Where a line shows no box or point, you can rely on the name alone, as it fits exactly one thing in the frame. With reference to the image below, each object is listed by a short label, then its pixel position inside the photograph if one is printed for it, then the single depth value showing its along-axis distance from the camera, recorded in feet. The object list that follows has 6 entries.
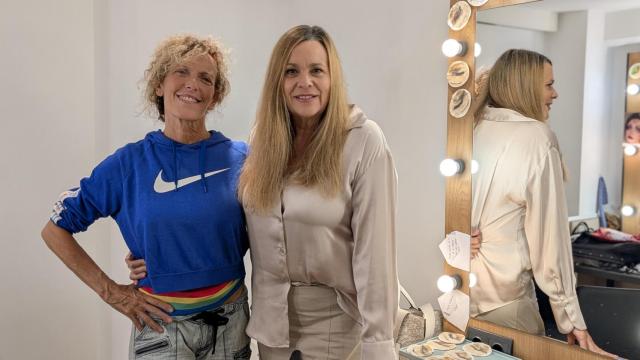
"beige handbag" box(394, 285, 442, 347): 5.70
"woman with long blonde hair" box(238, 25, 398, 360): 4.25
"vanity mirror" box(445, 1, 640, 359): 4.49
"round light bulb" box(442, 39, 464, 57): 5.51
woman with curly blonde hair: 4.55
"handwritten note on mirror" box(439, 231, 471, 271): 5.58
